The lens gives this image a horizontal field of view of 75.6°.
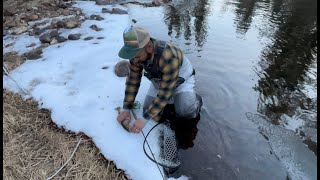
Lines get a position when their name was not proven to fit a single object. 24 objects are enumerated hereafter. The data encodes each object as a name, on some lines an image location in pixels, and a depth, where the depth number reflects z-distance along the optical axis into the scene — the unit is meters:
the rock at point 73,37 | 4.34
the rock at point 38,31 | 4.56
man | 2.02
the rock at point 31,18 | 5.16
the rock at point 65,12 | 5.53
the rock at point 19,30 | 4.58
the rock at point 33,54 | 3.73
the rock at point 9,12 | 5.30
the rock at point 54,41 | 4.17
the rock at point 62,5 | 5.93
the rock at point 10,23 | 4.86
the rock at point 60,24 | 4.80
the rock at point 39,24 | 4.88
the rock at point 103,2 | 6.38
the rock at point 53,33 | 4.43
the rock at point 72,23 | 4.80
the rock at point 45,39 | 4.18
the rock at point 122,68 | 3.32
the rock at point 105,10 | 5.83
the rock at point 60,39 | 4.25
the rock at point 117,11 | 5.79
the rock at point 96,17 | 5.30
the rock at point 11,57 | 3.59
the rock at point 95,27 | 4.77
